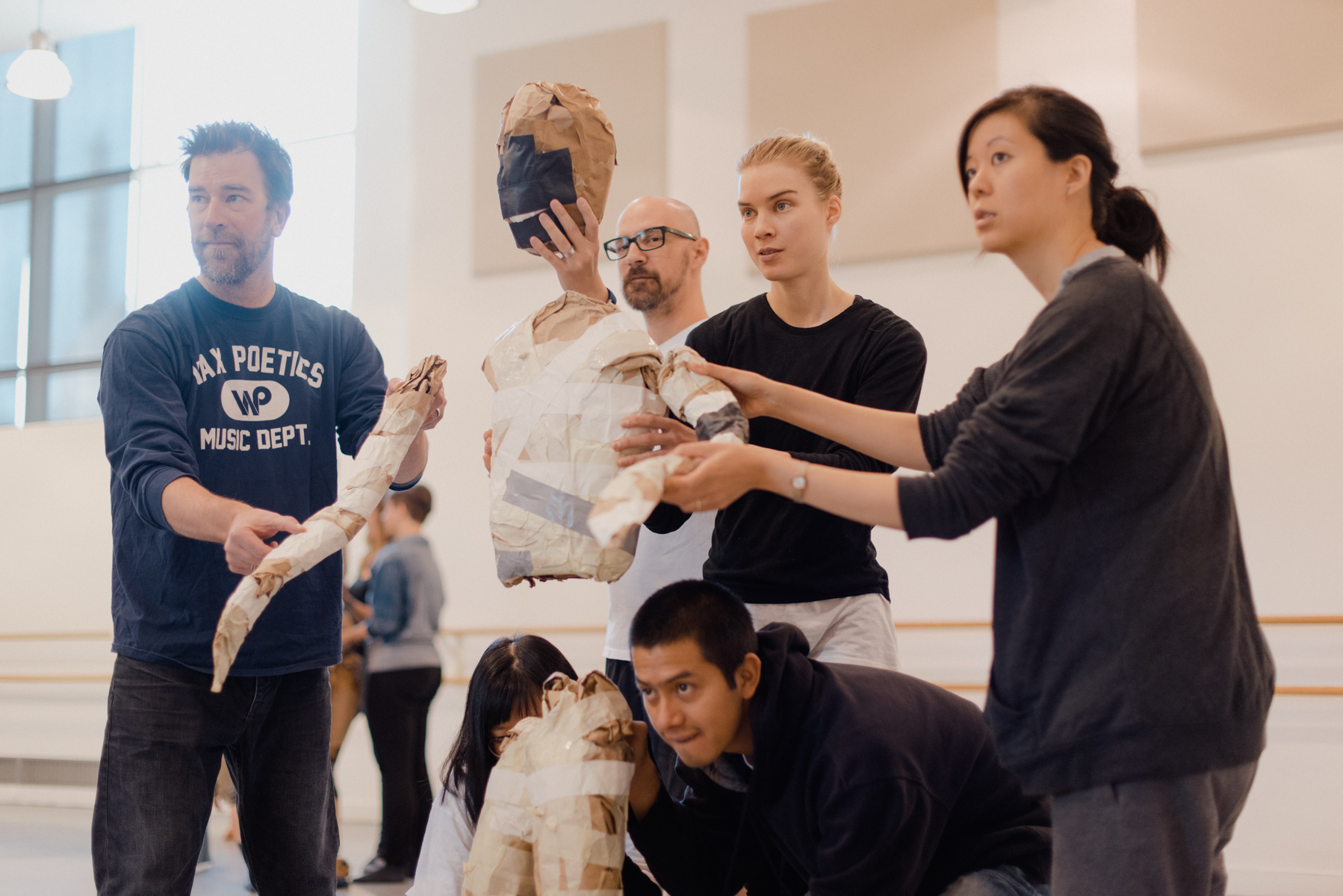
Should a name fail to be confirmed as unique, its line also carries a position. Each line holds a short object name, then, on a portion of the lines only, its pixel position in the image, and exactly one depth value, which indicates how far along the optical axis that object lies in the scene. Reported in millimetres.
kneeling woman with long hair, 2070
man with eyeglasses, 1872
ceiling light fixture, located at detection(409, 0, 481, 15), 4938
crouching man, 1710
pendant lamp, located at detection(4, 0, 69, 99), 5680
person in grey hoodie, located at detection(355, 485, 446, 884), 4207
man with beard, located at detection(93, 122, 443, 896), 1929
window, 7211
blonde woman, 1956
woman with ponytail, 1275
